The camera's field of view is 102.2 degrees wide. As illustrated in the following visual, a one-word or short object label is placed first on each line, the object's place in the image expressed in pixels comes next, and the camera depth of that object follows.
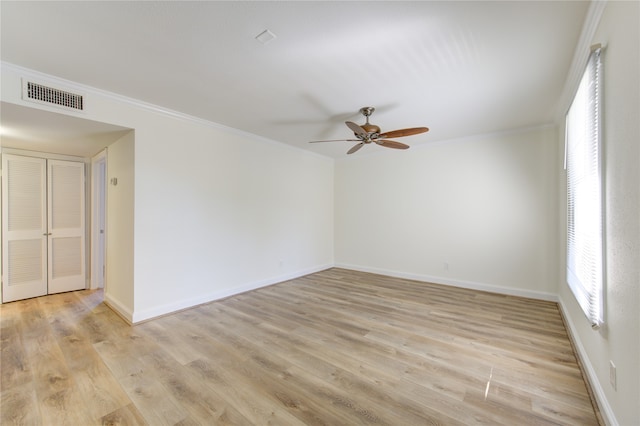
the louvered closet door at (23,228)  3.76
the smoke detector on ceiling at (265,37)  1.91
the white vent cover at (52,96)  2.41
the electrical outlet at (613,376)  1.44
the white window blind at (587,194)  1.70
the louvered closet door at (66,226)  4.15
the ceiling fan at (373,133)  2.94
